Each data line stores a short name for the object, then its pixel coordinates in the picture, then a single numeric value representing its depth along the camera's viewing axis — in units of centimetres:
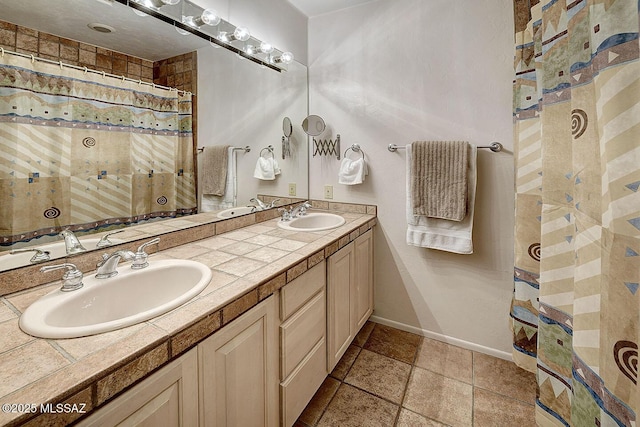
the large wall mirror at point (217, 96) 97
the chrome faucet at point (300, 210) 202
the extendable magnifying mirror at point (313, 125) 219
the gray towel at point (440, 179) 170
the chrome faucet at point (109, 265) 96
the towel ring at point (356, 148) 209
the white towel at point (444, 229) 171
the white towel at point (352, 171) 202
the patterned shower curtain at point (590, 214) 42
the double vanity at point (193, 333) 56
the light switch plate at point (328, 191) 225
